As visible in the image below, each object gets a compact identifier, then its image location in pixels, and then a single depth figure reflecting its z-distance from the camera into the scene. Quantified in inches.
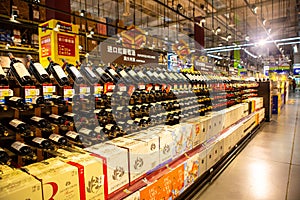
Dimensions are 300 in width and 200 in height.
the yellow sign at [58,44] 97.3
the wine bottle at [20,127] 54.3
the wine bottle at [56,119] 63.3
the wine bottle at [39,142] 57.4
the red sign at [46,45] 98.6
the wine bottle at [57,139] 60.6
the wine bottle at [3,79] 51.6
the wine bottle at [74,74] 66.9
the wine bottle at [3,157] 49.2
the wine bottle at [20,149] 53.5
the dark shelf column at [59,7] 112.5
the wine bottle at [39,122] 58.1
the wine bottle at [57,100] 62.7
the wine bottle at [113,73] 78.2
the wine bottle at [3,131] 50.4
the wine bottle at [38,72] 58.5
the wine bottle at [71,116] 67.0
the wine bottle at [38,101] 58.1
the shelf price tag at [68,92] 66.4
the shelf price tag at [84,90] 69.0
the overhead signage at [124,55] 88.4
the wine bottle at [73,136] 67.1
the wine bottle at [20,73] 54.4
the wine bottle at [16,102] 54.3
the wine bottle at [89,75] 71.2
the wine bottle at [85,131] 69.5
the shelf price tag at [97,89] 72.3
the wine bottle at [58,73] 61.6
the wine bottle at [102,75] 74.4
